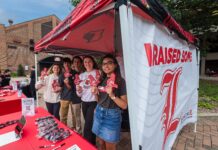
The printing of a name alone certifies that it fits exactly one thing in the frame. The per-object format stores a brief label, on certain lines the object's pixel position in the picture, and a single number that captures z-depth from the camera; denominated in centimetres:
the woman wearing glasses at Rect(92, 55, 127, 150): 178
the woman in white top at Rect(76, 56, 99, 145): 242
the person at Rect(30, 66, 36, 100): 626
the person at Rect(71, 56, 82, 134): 297
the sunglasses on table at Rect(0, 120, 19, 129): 182
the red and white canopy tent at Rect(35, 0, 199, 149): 111
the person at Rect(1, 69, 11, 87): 618
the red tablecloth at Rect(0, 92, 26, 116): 278
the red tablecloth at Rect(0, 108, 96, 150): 133
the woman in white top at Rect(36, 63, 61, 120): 304
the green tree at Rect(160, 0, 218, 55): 718
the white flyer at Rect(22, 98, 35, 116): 214
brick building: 1994
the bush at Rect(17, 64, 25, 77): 2023
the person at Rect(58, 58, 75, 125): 293
